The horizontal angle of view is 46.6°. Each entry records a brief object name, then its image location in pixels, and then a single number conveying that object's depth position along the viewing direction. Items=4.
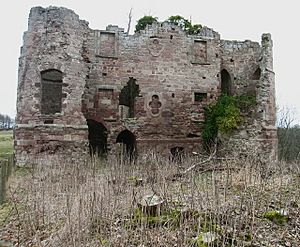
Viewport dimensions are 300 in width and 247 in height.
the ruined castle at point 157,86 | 16.72
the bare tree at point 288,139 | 28.36
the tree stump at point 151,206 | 5.28
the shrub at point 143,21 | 22.72
